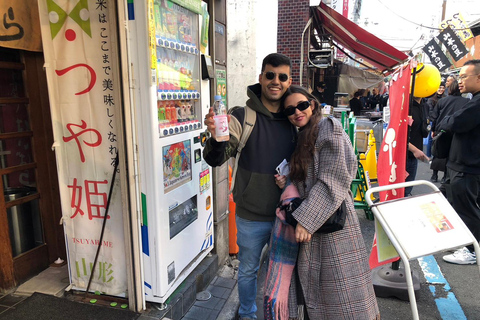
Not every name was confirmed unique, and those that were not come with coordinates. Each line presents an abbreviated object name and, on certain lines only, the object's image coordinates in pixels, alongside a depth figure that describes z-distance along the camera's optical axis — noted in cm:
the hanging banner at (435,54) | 958
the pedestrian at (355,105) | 1631
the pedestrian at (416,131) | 502
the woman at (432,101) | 932
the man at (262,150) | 244
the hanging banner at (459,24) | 1266
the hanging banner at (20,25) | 240
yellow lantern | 427
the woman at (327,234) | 207
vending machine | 242
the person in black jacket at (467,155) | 368
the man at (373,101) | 1976
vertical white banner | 242
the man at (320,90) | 1566
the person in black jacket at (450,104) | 474
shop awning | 781
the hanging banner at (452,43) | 1045
